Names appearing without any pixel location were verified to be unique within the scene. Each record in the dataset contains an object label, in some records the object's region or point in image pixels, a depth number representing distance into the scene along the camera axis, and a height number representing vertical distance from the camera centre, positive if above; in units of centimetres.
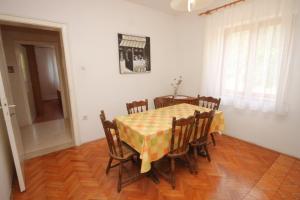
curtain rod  266 +119
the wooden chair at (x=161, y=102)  312 -62
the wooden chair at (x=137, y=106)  251 -55
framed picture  311 +41
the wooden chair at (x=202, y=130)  191 -76
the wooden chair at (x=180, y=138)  166 -75
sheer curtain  226 +31
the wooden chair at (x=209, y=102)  266 -57
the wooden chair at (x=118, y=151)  160 -91
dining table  157 -64
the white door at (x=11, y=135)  156 -62
